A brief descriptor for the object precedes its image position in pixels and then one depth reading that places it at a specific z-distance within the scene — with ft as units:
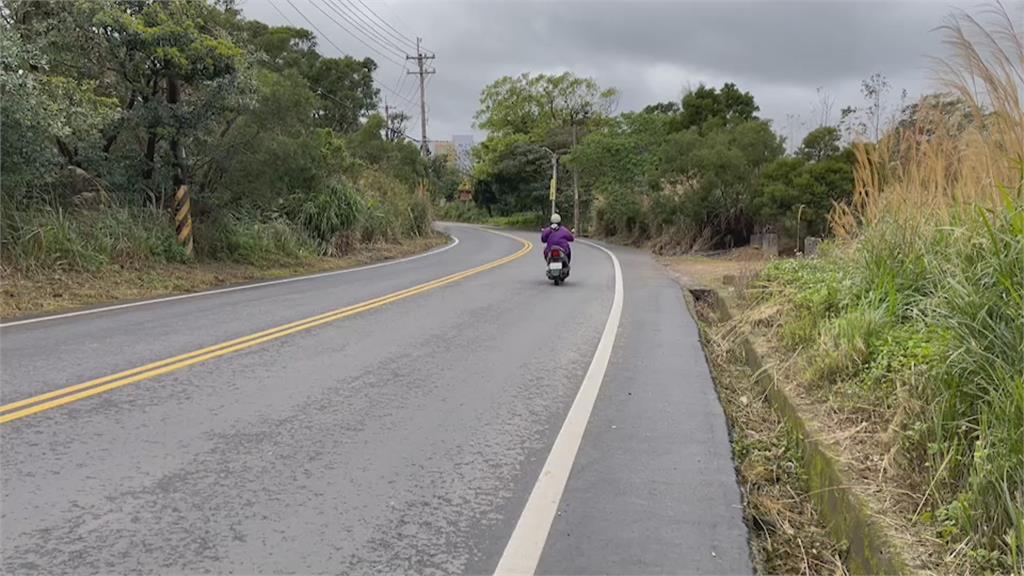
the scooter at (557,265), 45.88
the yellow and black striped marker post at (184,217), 49.42
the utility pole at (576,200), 145.23
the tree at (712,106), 111.34
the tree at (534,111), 192.44
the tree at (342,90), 135.98
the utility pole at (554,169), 149.41
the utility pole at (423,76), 166.30
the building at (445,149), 282.97
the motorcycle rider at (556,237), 46.24
